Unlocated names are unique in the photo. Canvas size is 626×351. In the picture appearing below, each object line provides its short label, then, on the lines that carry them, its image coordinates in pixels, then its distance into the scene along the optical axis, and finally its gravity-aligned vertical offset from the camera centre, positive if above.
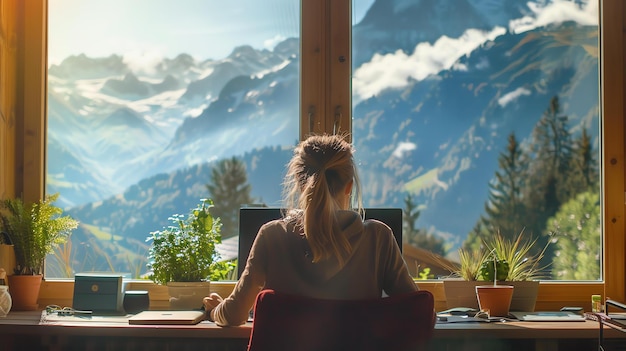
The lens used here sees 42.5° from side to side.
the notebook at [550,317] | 2.87 -0.38
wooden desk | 2.61 -0.41
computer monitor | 3.04 -0.03
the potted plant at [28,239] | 3.17 -0.10
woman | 2.14 -0.09
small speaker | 3.04 -0.34
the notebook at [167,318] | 2.71 -0.36
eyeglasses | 2.97 -0.37
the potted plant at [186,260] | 3.07 -0.18
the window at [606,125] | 3.29 +0.36
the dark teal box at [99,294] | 3.04 -0.31
